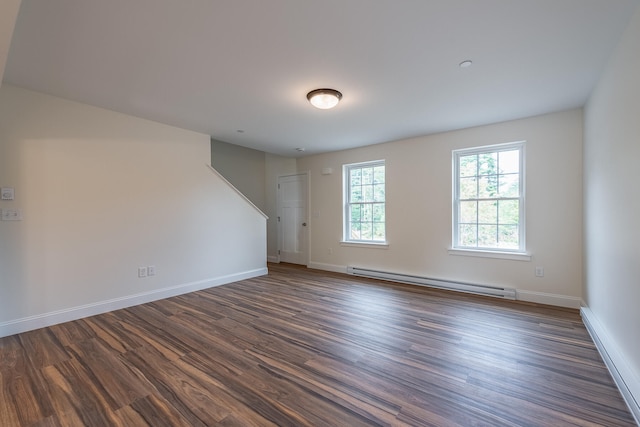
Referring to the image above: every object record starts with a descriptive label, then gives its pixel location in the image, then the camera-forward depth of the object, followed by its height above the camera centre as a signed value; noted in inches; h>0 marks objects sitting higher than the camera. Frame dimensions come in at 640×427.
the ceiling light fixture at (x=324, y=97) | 109.9 +45.1
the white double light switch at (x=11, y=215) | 104.8 -0.9
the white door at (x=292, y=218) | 242.1 -5.5
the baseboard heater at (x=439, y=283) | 147.6 -42.2
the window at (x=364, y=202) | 198.1 +7.0
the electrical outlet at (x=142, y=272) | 140.8 -29.7
